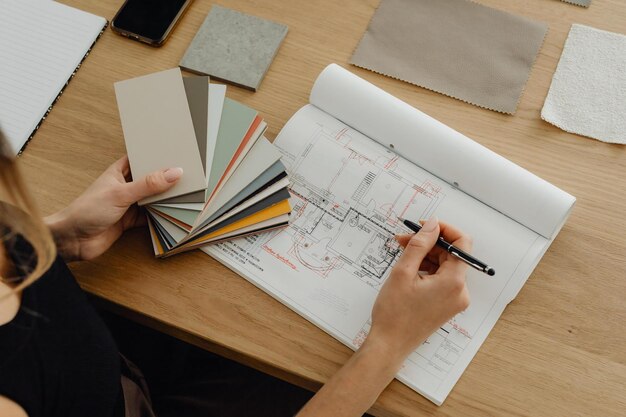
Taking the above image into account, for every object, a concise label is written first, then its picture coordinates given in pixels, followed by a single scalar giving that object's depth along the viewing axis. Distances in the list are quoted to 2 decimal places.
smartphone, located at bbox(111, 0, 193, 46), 1.07
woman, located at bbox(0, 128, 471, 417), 0.74
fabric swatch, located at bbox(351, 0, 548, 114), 1.00
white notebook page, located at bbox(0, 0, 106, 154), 1.02
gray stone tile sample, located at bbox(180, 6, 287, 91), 1.03
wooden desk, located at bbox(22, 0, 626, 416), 0.82
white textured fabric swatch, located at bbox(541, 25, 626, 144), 0.96
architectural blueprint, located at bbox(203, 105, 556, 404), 0.84
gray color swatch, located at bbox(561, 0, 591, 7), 1.05
